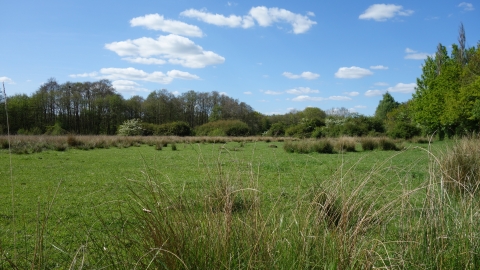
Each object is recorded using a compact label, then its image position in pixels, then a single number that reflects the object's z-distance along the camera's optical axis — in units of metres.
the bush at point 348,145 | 15.50
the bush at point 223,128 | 36.26
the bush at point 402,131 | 26.01
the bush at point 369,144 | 16.84
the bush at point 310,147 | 15.48
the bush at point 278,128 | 34.29
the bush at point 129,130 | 30.79
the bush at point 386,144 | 16.81
